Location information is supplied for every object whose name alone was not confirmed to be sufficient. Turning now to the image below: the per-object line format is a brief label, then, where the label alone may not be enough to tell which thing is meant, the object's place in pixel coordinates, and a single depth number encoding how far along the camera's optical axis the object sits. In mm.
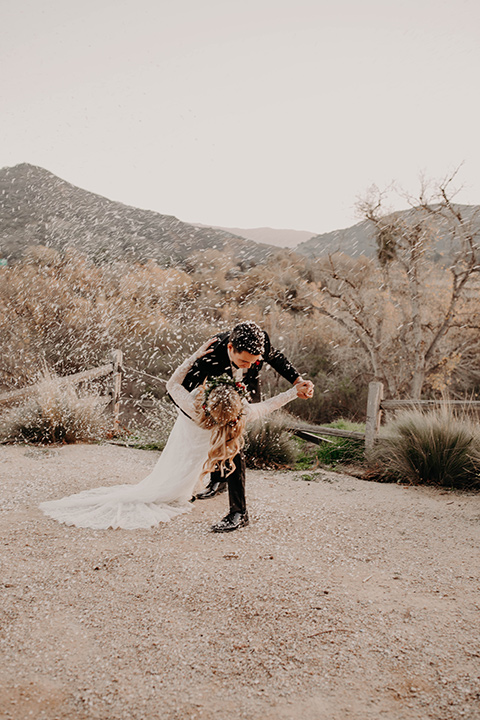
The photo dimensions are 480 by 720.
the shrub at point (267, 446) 7149
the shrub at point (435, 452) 6039
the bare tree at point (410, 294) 12711
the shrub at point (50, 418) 7441
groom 4012
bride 4035
